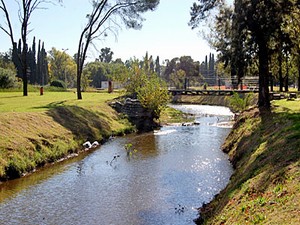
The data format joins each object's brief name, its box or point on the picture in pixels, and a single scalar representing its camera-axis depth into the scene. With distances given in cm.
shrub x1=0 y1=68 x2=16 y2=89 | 4516
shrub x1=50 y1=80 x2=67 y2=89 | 6206
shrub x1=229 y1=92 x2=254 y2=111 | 3386
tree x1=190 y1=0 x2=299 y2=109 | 2044
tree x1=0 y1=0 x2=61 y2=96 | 3672
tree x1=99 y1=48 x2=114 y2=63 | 17700
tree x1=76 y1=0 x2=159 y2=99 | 3541
